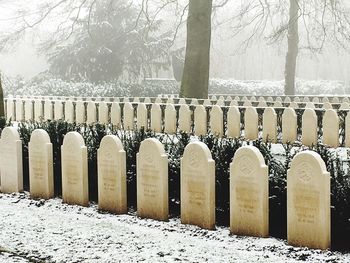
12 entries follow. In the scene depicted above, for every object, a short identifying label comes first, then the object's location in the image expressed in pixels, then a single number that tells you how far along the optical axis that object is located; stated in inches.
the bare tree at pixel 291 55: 980.6
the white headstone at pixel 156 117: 532.1
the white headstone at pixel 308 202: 183.8
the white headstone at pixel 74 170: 250.5
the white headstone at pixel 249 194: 197.5
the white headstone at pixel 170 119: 524.1
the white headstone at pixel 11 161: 279.6
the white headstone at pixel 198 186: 209.5
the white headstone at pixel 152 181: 223.0
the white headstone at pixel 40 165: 266.4
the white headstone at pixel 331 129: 441.1
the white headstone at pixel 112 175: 238.2
